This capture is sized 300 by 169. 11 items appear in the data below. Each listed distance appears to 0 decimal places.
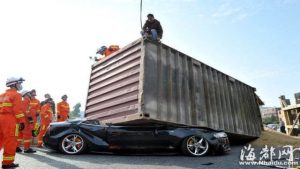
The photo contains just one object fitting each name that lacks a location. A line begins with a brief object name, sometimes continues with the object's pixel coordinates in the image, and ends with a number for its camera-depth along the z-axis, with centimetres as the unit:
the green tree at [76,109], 5702
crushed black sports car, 429
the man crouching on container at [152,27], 529
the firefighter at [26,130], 470
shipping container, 426
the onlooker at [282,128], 812
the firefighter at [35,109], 521
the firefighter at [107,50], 584
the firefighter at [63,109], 633
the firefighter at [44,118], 570
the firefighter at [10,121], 313
